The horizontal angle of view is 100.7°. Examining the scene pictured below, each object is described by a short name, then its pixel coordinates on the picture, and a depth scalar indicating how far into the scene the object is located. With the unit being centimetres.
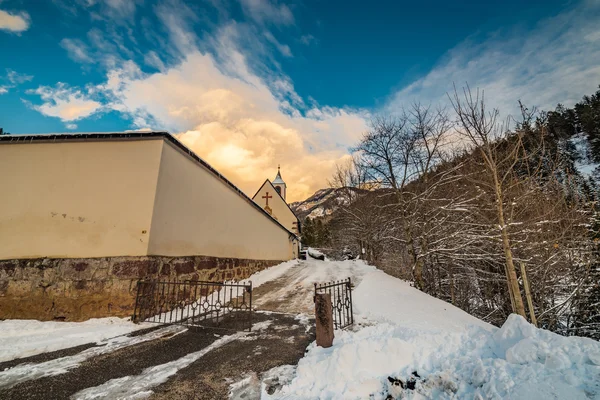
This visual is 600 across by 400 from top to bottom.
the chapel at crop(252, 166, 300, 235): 3266
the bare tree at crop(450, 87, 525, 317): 666
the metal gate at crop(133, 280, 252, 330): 582
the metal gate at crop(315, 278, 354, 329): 537
